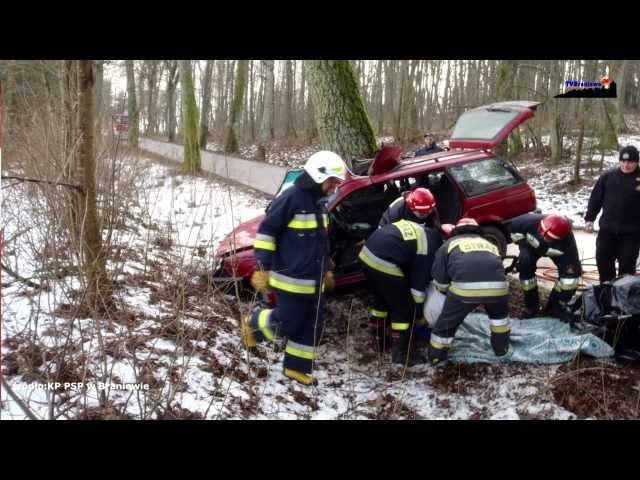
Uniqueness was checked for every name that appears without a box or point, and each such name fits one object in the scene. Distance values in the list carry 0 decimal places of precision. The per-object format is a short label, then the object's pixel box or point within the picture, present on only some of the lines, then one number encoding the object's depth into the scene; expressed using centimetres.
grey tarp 409
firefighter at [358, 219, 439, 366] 446
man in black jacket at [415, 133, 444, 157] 873
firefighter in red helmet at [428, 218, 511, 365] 400
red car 540
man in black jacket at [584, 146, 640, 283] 481
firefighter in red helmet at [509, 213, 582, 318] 459
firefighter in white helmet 405
